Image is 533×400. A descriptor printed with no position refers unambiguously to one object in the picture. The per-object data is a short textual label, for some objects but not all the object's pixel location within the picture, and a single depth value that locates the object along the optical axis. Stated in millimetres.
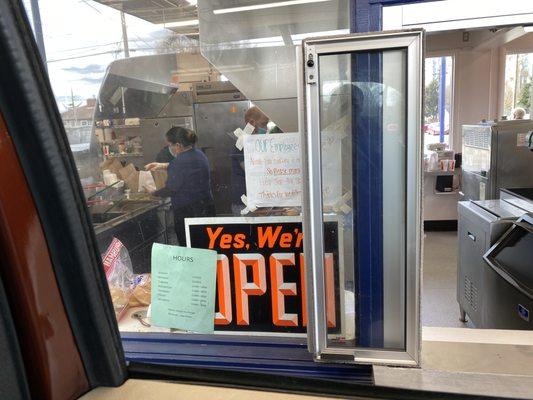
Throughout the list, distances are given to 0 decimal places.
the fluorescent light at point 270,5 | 1256
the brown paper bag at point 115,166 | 1480
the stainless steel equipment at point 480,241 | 2943
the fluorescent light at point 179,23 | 1350
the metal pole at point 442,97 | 6199
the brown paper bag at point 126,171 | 1462
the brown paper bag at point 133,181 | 1466
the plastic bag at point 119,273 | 1500
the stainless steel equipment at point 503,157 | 3957
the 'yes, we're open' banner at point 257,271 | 1383
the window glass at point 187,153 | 1328
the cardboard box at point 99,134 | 1482
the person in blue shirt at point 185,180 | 1403
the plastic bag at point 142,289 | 1516
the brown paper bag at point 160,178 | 1445
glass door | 1053
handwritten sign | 1305
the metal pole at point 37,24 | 1337
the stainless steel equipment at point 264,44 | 1264
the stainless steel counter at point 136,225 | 1453
